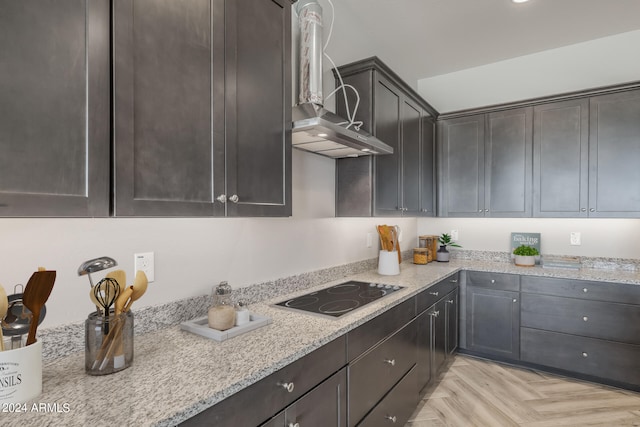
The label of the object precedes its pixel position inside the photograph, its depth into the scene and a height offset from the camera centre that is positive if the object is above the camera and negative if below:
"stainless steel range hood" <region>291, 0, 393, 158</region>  1.84 +0.65
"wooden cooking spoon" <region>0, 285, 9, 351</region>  0.86 -0.24
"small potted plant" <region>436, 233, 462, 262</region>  3.57 -0.40
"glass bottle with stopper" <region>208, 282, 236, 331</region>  1.38 -0.43
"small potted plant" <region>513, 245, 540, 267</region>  3.26 -0.44
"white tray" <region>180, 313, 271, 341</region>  1.33 -0.48
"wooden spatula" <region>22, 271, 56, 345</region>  0.91 -0.22
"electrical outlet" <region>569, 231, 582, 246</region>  3.23 -0.27
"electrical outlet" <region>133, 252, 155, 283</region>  1.36 -0.21
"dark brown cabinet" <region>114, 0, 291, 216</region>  0.97 +0.35
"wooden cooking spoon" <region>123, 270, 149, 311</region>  1.10 -0.25
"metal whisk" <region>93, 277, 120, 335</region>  1.07 -0.26
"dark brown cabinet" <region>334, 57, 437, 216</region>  2.38 +0.47
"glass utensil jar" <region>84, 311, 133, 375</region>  1.02 -0.41
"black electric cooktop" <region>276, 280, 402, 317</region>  1.74 -0.51
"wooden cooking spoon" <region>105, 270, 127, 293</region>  1.12 -0.22
